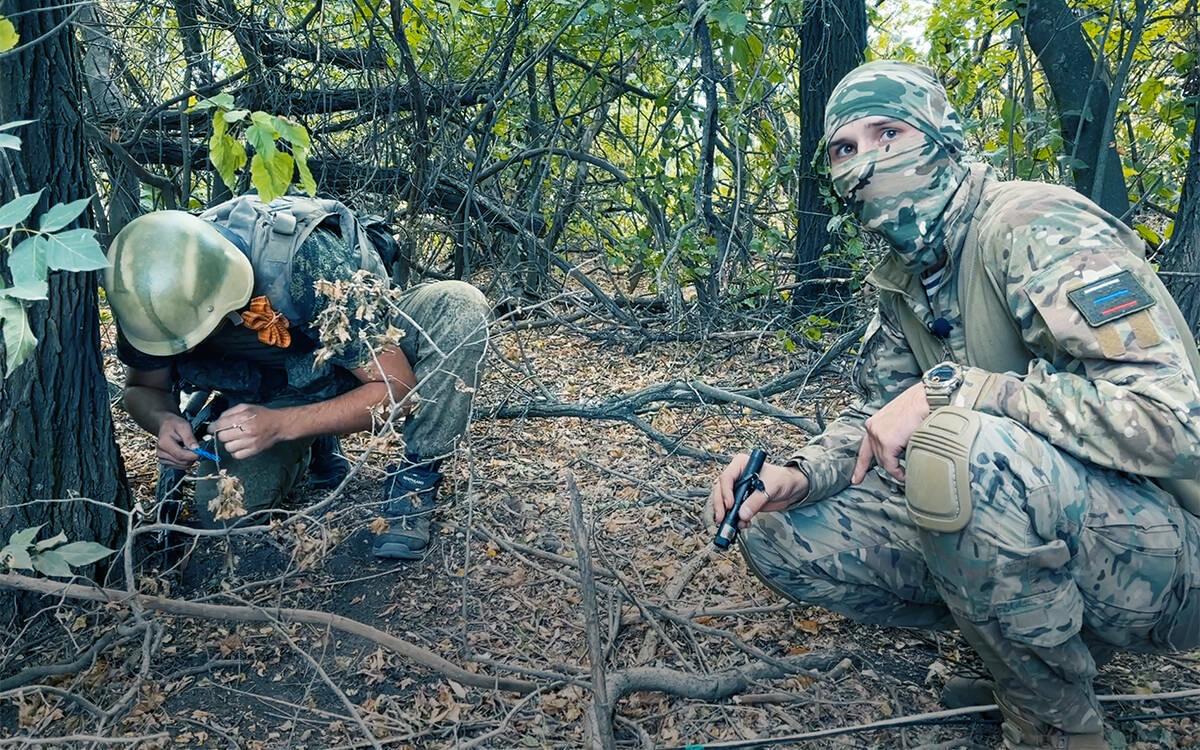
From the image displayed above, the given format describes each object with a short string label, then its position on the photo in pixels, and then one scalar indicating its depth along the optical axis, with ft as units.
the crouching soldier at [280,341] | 7.57
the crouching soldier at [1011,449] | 5.66
